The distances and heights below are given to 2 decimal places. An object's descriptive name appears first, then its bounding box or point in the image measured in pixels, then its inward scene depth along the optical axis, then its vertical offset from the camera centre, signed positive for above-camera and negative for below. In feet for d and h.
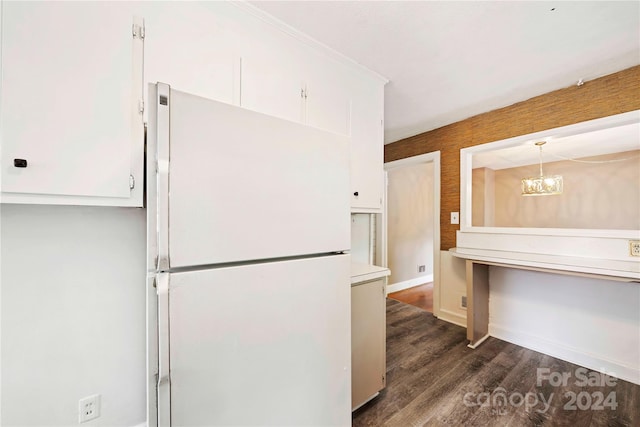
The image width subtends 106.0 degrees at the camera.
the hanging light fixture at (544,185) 9.27 +1.10
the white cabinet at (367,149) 6.11 +1.74
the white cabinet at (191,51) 3.61 +2.67
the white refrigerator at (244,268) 2.21 -0.58
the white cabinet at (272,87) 4.52 +2.55
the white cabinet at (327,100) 5.31 +2.66
